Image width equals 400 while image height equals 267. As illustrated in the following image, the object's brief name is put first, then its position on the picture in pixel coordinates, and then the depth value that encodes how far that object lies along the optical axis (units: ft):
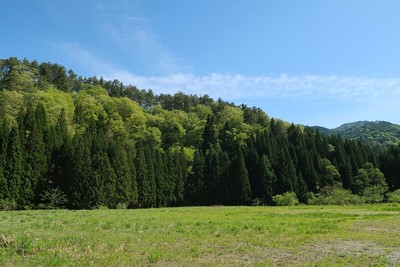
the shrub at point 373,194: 190.60
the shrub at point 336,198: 184.24
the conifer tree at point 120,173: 180.04
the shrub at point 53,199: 154.71
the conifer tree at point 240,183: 216.95
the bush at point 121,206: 166.86
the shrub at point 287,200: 193.98
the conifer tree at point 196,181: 233.35
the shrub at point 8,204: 139.98
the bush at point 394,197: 180.96
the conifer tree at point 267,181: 216.78
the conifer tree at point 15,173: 149.79
